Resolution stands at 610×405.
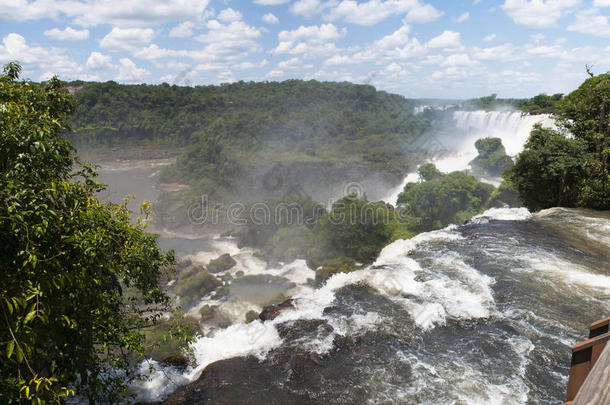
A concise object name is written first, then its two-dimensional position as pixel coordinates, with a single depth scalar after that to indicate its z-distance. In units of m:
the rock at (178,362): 7.87
